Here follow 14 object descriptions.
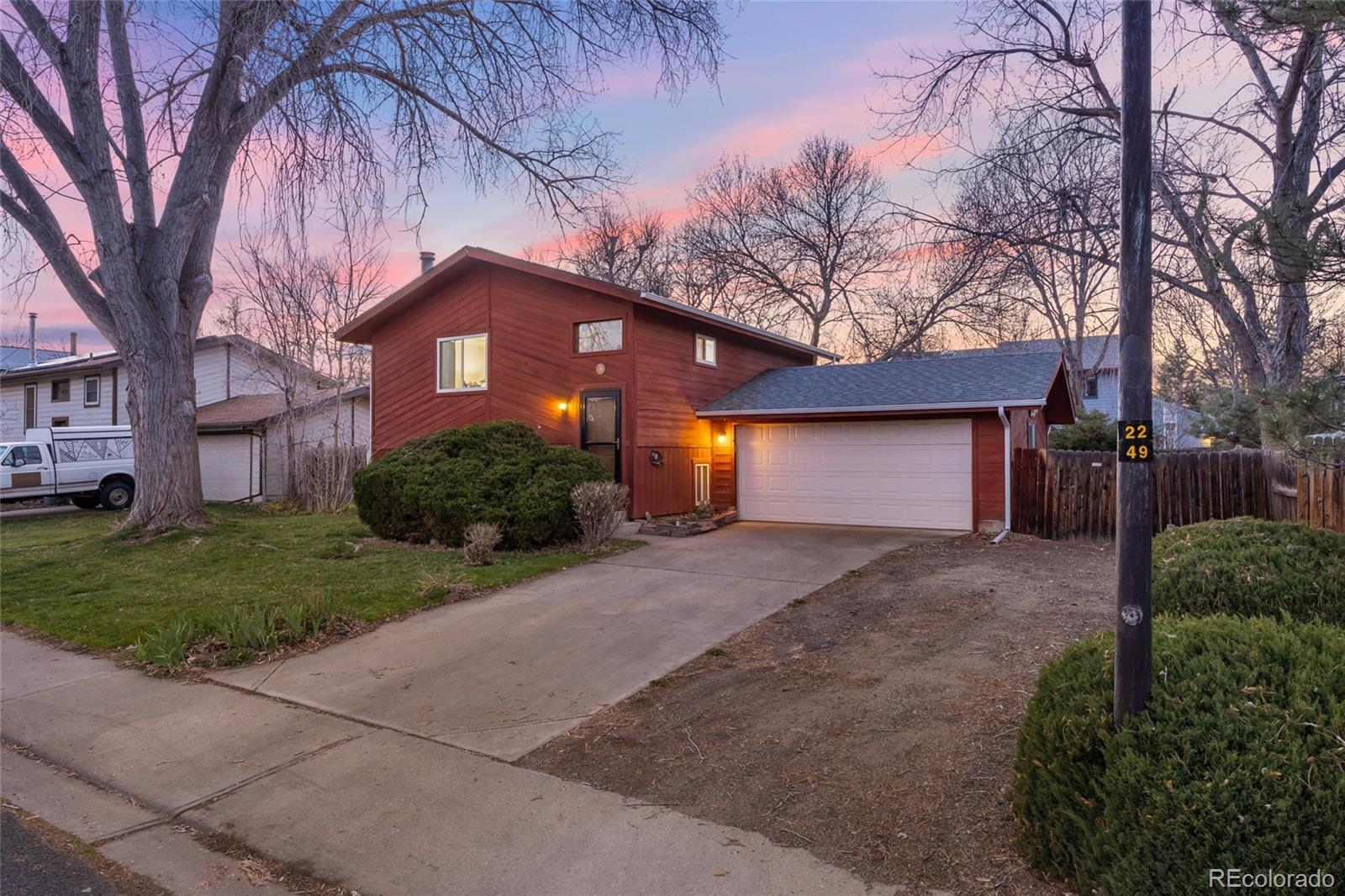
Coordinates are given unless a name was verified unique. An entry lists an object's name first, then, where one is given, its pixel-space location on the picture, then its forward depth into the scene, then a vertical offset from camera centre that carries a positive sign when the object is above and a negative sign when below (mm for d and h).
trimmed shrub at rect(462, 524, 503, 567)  9531 -1218
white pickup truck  17422 -291
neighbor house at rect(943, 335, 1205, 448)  26469 +2826
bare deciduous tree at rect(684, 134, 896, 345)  25797 +7808
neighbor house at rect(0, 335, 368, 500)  20125 +1509
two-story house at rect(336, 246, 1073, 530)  12703 +886
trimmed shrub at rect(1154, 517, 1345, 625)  4000 -739
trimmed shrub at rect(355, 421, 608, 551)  10484 -514
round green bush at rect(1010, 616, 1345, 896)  2074 -992
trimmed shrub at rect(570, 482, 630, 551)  10492 -871
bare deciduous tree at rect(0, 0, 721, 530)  6727 +3625
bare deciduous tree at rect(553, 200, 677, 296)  27719 +7443
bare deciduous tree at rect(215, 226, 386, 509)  19906 +3867
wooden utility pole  2436 +81
